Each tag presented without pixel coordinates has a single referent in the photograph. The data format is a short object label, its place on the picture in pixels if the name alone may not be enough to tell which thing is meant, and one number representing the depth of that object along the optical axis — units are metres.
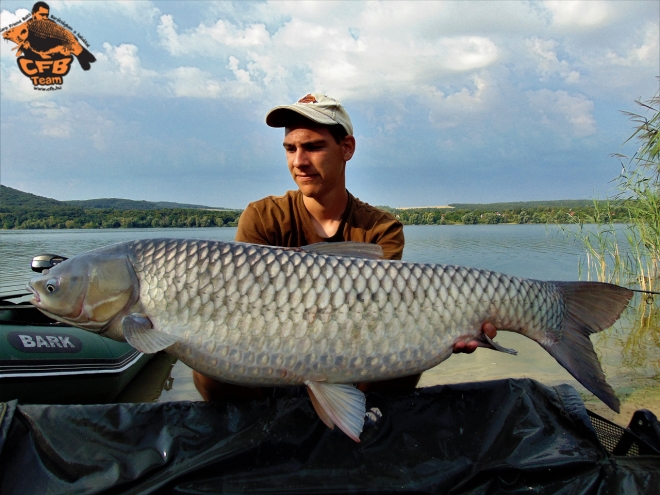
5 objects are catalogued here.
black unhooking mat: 1.24
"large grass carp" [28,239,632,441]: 1.33
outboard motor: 2.46
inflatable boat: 2.09
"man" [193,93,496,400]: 2.03
